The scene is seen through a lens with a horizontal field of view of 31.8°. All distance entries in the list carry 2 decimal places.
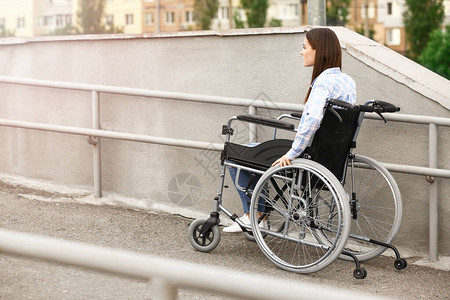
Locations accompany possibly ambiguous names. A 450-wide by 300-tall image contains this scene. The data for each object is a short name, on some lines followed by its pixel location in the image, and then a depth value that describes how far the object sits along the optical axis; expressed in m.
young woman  4.51
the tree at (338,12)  70.48
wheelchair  4.51
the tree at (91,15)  62.16
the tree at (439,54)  40.37
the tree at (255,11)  67.06
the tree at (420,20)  62.41
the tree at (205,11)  66.25
